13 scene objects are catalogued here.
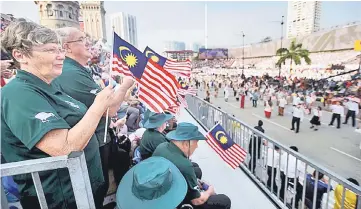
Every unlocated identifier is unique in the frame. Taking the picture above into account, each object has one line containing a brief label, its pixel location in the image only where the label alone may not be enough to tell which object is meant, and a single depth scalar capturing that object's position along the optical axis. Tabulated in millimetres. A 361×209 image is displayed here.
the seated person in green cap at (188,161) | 2559
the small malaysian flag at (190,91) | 8638
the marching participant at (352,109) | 12859
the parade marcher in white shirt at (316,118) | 12750
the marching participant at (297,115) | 12133
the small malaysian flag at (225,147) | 4074
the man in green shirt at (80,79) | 2205
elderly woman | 1211
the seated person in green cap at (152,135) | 3408
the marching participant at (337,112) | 12930
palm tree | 40694
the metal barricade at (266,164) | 3053
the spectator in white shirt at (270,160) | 4587
